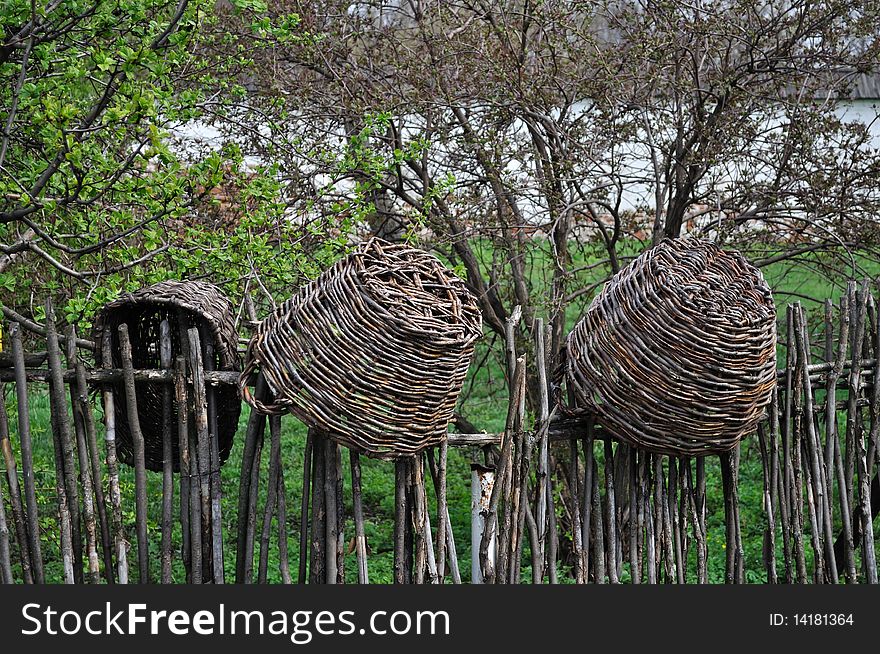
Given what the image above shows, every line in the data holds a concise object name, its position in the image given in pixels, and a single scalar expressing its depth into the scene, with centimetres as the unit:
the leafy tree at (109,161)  594
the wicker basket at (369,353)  478
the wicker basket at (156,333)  523
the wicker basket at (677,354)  506
